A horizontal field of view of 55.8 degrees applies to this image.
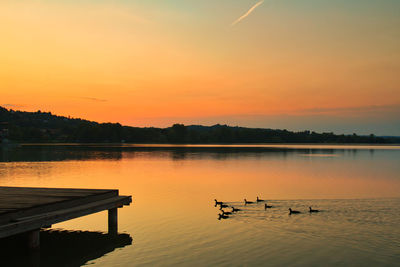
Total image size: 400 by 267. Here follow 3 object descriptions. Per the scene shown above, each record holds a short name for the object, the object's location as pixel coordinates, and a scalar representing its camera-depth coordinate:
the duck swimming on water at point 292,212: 23.64
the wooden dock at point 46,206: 13.11
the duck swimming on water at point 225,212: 23.27
